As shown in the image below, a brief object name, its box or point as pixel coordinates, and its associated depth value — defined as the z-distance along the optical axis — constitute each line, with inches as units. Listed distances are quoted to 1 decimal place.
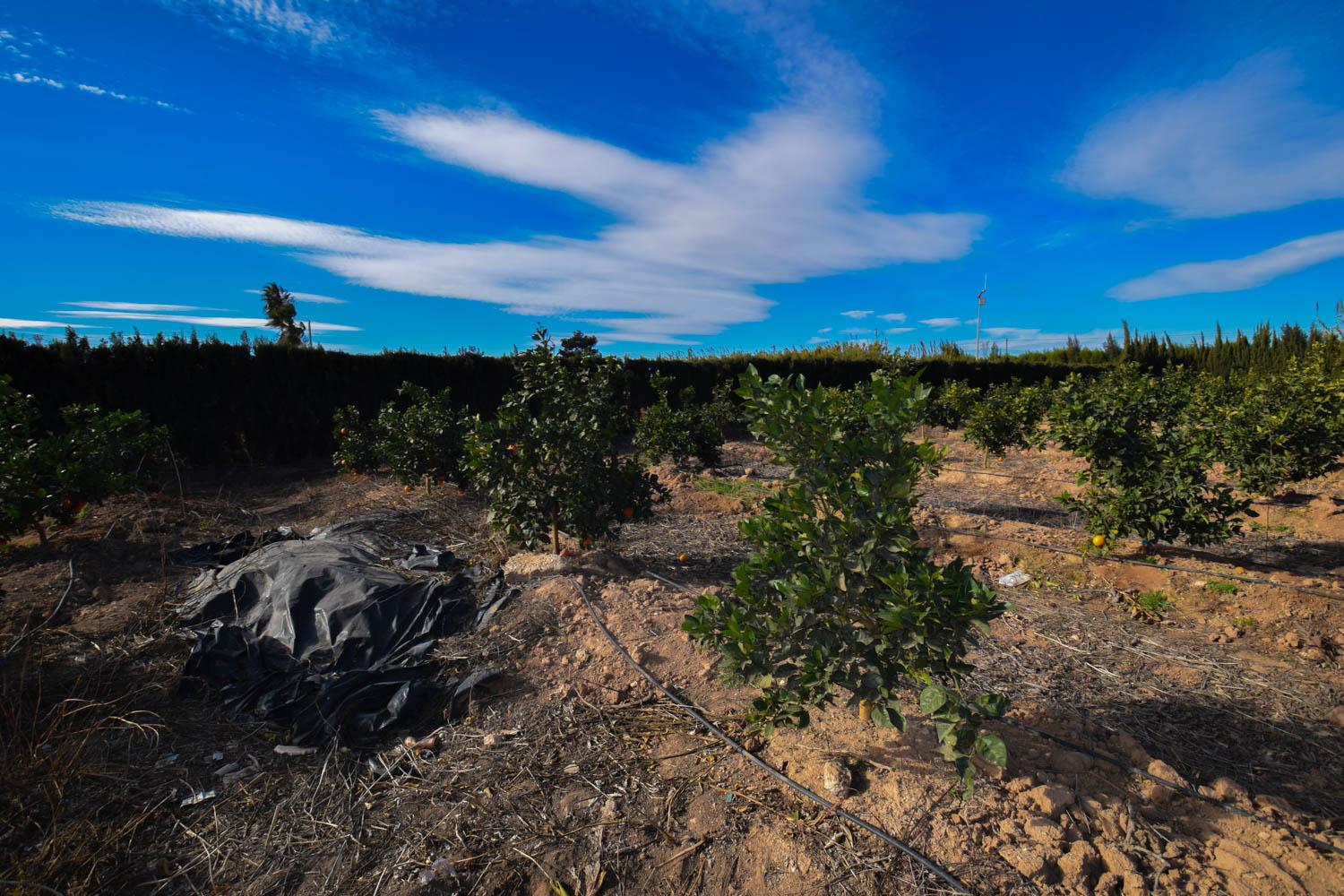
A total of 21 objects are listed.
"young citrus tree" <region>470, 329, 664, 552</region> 197.8
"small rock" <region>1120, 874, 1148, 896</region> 76.4
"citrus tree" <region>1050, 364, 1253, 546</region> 195.3
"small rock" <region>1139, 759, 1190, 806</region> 92.8
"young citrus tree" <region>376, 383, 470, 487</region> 312.8
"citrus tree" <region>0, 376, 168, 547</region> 197.5
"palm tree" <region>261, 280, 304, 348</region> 1112.2
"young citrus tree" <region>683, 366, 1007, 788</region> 82.7
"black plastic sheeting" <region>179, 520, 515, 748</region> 126.2
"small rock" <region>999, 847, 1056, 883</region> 78.7
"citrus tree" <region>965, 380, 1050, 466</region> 404.8
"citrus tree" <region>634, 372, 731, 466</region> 374.9
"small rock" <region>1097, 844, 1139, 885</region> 79.0
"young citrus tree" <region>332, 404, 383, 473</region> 376.5
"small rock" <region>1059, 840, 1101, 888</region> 78.6
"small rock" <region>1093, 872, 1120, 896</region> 77.3
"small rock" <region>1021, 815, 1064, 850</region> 82.4
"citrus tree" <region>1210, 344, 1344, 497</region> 279.4
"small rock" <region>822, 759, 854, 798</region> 93.1
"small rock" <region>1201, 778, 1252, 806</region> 94.3
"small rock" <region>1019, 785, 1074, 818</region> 86.9
